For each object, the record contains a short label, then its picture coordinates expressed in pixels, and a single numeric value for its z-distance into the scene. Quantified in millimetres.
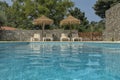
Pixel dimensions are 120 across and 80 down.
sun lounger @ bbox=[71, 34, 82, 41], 8507
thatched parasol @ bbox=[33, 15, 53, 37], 8513
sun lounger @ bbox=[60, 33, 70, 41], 8526
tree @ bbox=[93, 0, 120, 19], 12153
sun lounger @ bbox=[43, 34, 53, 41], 8533
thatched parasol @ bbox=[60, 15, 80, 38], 8467
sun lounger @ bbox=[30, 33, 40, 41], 8467
